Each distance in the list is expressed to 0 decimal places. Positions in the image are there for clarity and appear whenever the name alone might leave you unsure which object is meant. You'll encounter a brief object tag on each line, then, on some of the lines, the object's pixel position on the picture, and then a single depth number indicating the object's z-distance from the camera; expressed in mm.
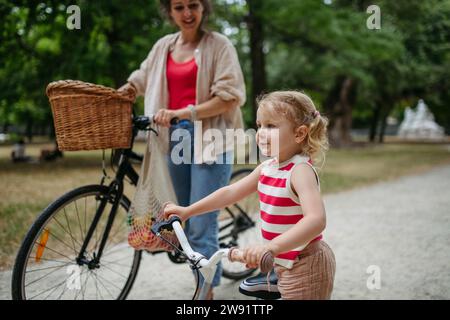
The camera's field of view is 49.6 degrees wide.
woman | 2699
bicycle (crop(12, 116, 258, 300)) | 2354
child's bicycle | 1436
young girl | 1806
